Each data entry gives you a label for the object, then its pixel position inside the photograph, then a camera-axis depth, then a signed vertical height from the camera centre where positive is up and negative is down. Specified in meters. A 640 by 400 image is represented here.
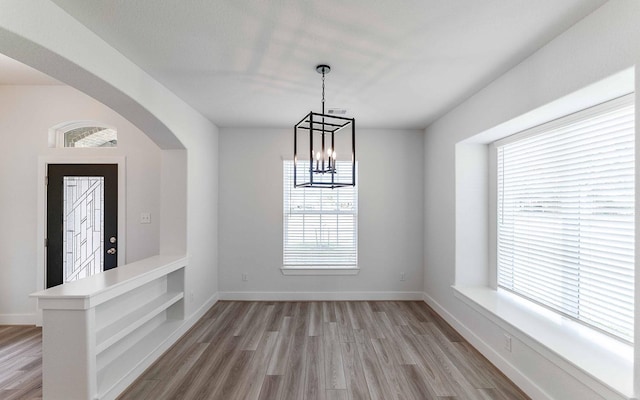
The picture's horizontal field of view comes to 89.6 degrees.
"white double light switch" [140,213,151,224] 4.14 -0.23
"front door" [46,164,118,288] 4.05 -0.26
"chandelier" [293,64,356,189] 4.93 +0.82
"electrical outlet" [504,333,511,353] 2.76 -1.23
